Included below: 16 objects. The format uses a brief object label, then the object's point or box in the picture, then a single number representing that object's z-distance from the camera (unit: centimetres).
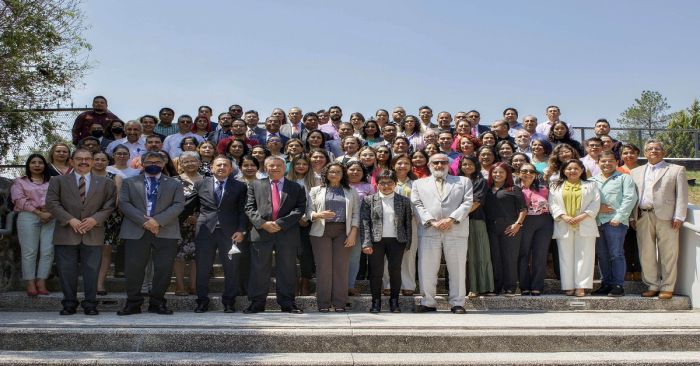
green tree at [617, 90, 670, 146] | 4575
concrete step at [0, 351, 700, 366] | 568
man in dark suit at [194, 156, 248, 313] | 747
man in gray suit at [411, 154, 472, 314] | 756
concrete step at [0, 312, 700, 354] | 615
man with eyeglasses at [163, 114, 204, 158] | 1012
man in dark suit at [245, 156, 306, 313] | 747
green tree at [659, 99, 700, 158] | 2050
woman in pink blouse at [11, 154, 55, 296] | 777
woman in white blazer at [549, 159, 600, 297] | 807
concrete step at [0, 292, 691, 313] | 762
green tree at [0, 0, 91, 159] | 1147
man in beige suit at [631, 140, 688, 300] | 807
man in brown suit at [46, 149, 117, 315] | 720
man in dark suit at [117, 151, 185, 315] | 724
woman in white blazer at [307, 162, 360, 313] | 755
